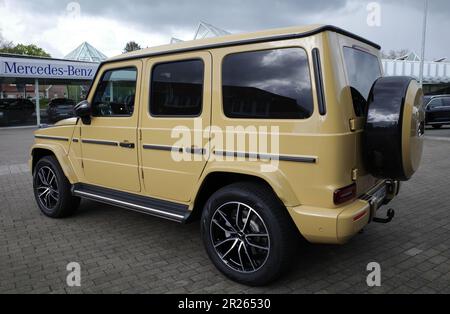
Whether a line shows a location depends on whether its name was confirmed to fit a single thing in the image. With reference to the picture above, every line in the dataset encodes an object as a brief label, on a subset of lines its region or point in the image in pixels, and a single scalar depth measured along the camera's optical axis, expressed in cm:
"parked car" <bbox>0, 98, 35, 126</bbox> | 2150
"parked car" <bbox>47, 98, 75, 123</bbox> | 2083
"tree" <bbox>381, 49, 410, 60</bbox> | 4362
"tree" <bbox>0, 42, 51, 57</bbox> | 4567
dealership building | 1891
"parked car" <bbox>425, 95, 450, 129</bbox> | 1789
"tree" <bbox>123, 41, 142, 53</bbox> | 7038
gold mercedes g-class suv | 290
